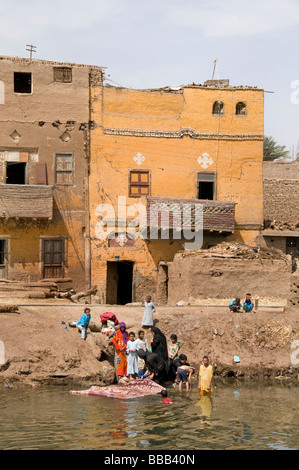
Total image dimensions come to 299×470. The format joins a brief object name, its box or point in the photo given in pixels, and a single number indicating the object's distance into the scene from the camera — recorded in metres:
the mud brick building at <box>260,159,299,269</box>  33.19
